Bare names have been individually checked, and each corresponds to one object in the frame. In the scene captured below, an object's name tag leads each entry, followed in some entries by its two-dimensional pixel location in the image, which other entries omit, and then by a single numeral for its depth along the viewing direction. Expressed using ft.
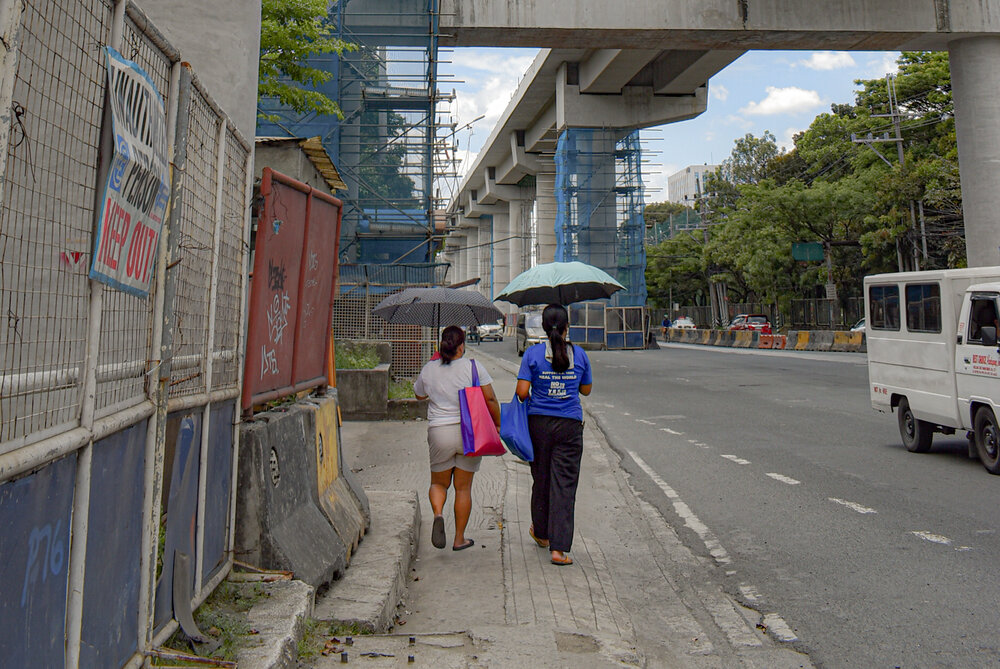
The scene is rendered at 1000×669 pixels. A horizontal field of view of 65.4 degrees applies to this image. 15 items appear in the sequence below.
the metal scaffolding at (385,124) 71.15
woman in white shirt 18.22
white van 26.81
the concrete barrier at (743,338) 128.06
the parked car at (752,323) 150.21
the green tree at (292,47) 39.70
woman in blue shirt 17.20
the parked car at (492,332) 200.60
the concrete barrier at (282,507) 12.41
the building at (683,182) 531.95
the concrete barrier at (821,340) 106.46
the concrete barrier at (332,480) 15.26
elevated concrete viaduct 74.08
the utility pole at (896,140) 106.63
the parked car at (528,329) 108.88
